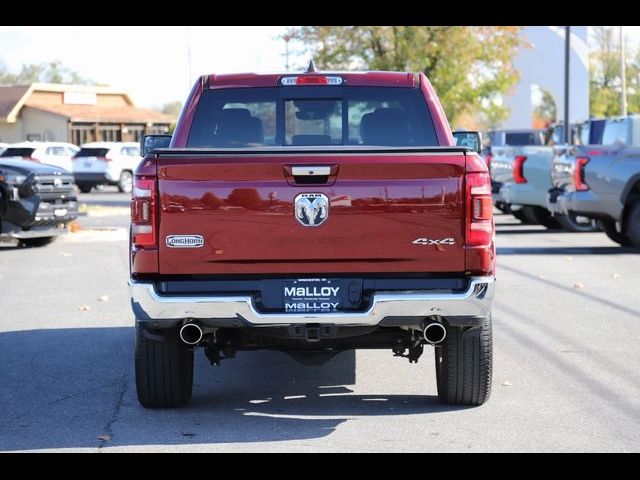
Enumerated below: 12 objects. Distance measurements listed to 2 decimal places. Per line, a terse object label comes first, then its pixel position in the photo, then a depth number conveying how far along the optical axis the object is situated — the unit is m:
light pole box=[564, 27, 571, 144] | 33.64
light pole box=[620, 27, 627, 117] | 56.19
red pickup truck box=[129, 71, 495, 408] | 6.49
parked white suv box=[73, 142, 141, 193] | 41.72
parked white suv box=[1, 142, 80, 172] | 41.21
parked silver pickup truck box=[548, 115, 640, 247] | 17.22
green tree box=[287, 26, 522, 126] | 40.25
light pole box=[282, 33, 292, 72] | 42.16
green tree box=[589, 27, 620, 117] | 82.94
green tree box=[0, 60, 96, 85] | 119.12
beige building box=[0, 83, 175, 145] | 65.50
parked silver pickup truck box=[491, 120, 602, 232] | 21.28
